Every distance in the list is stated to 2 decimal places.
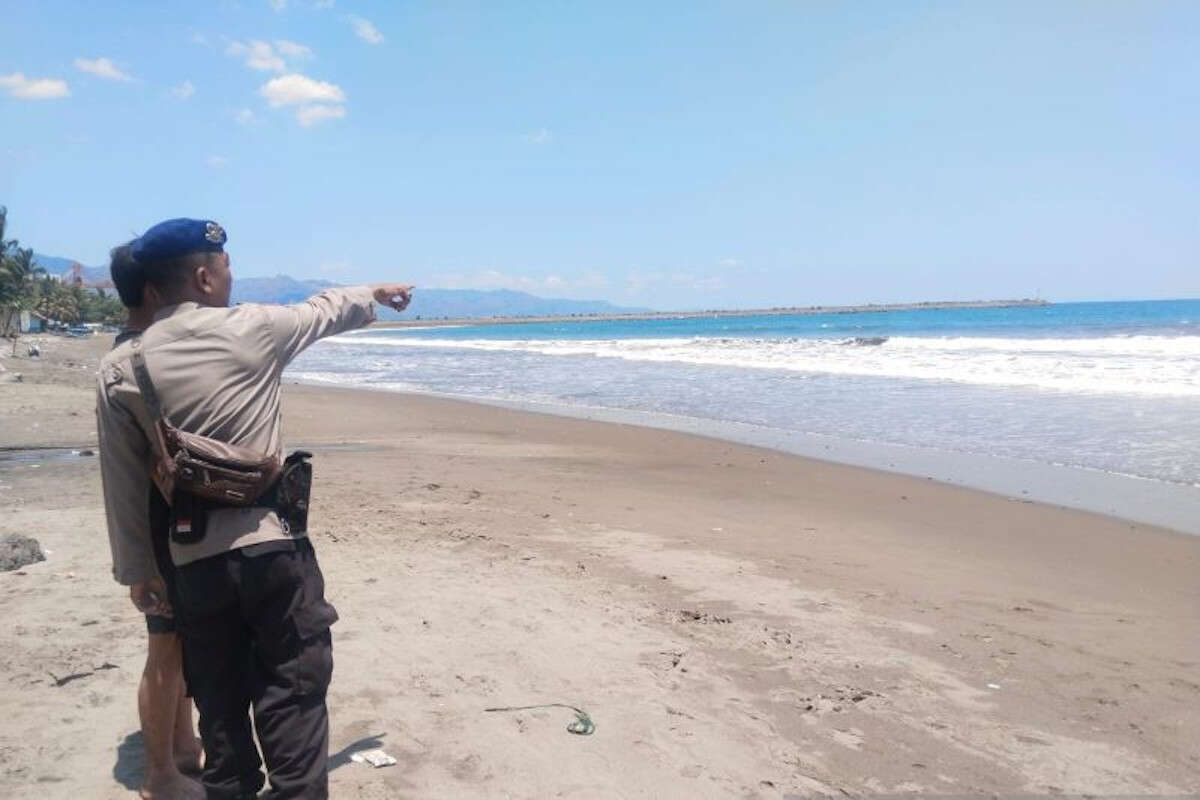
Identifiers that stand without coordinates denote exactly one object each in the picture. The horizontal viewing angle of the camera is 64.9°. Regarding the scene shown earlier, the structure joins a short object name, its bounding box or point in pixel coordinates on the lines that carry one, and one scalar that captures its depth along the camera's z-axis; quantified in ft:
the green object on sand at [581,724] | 11.12
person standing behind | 8.01
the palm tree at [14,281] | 164.86
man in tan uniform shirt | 7.42
